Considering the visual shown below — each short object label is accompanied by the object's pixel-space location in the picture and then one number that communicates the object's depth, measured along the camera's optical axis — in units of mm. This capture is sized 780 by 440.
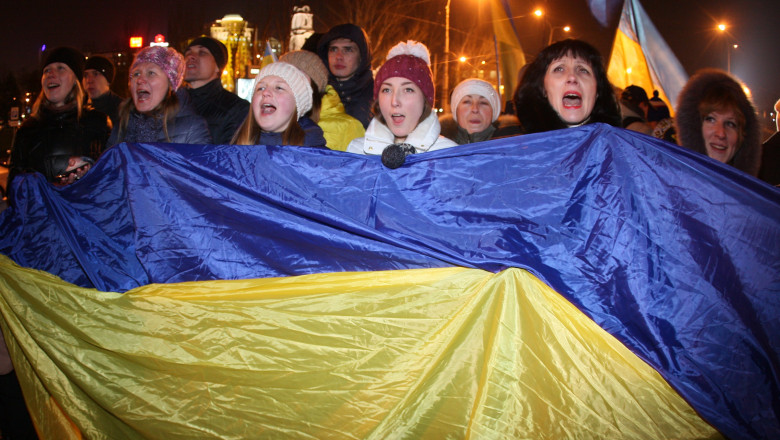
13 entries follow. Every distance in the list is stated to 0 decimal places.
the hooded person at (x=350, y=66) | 4414
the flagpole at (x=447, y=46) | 17062
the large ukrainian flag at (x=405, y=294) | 1821
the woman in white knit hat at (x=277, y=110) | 2980
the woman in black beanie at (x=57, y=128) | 3723
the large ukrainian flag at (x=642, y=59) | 5703
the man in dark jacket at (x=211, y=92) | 4377
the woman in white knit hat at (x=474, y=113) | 3852
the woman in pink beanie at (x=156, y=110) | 3309
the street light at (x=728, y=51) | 26378
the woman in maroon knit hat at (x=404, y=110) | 2727
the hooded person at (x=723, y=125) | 3074
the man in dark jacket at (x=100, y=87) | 5445
